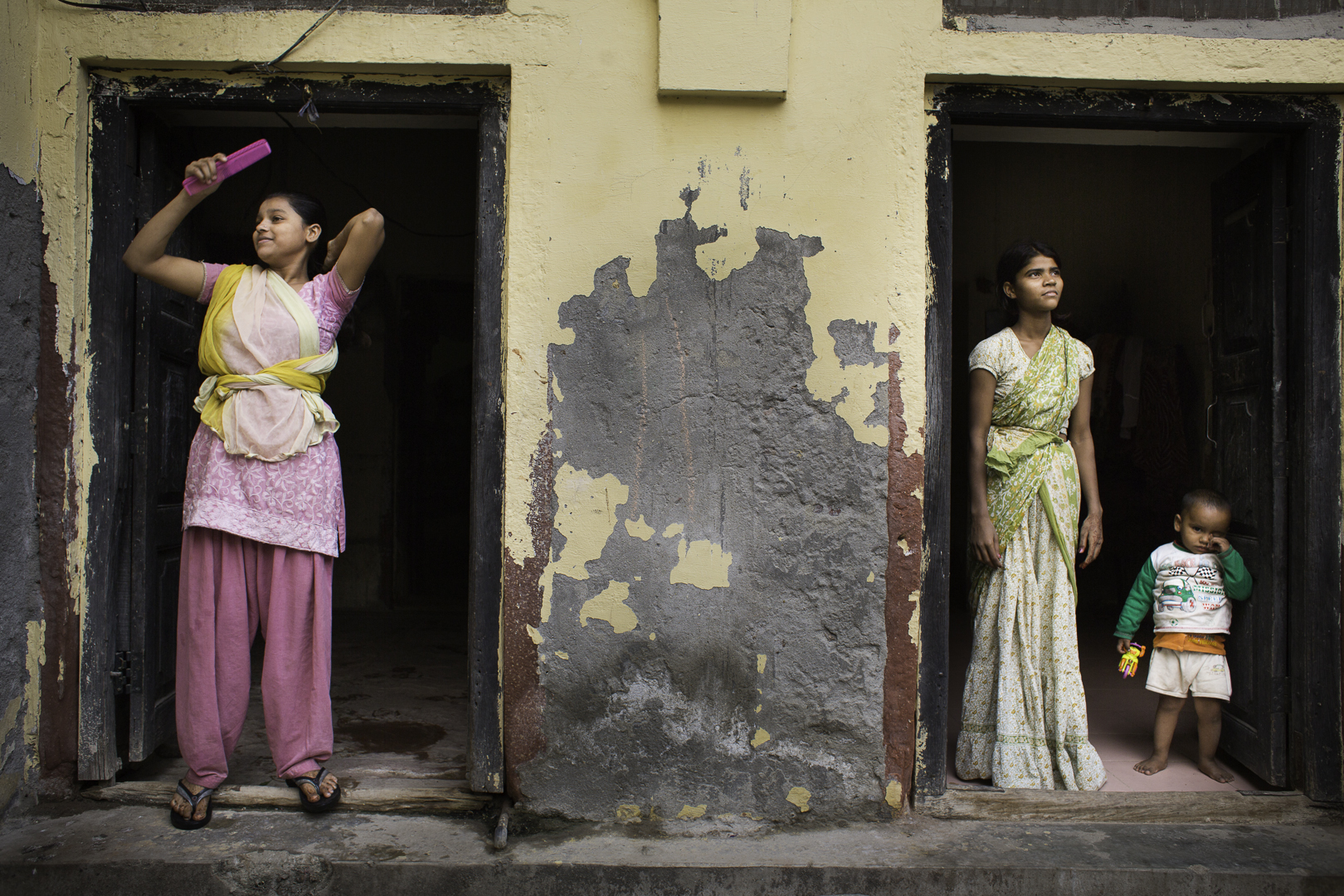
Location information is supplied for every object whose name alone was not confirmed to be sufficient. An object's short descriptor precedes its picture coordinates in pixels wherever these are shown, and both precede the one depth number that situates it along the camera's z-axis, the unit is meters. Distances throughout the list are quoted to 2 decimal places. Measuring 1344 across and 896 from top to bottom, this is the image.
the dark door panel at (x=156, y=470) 2.54
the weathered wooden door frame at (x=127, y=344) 2.41
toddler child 2.68
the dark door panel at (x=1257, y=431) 2.57
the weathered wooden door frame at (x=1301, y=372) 2.46
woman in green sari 2.57
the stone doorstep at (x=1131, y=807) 2.46
